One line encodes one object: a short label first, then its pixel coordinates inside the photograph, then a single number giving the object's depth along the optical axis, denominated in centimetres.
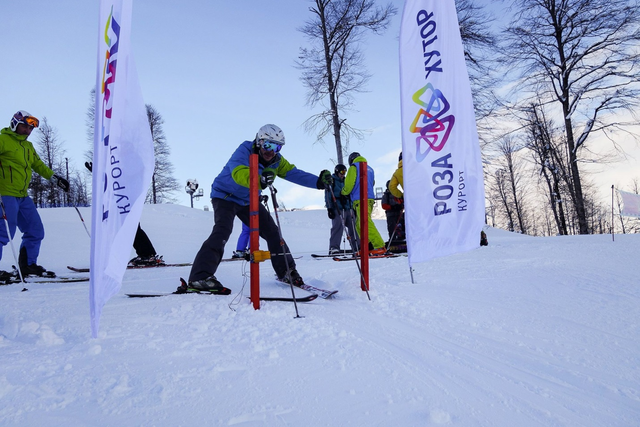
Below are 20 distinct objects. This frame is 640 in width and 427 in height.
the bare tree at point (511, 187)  3059
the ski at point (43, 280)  476
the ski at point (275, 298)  323
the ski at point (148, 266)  614
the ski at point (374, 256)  633
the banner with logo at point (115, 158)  192
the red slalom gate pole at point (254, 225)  293
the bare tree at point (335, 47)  1442
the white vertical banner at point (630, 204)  923
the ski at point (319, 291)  348
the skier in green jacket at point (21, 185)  488
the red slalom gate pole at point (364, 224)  374
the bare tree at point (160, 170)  2600
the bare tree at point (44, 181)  2764
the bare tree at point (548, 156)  1966
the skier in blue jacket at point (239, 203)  344
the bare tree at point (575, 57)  1265
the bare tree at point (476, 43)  1434
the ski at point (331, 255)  740
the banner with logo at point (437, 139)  361
